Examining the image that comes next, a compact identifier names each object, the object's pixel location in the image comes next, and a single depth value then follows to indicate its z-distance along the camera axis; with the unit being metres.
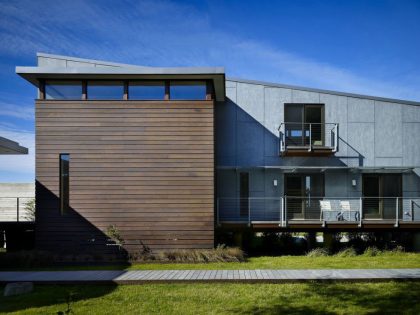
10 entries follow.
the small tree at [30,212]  18.67
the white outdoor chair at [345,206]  15.92
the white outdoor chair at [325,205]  15.63
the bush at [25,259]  12.19
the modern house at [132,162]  13.59
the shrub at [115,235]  13.50
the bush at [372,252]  14.23
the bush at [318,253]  14.45
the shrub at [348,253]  14.21
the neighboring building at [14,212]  13.28
